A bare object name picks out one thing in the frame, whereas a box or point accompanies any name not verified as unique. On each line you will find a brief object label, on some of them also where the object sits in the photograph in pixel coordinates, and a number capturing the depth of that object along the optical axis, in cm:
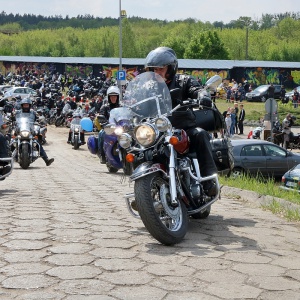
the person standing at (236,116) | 3822
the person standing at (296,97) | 5353
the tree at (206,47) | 9762
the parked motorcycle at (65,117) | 3931
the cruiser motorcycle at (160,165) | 575
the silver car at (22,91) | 5016
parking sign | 3559
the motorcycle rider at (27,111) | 1761
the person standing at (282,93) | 5720
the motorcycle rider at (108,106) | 1495
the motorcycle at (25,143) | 1691
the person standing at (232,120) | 3668
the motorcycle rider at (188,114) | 660
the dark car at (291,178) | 1699
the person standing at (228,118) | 3569
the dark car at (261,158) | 2073
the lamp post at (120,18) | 3909
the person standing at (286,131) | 3203
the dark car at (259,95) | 5765
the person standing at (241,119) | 3794
